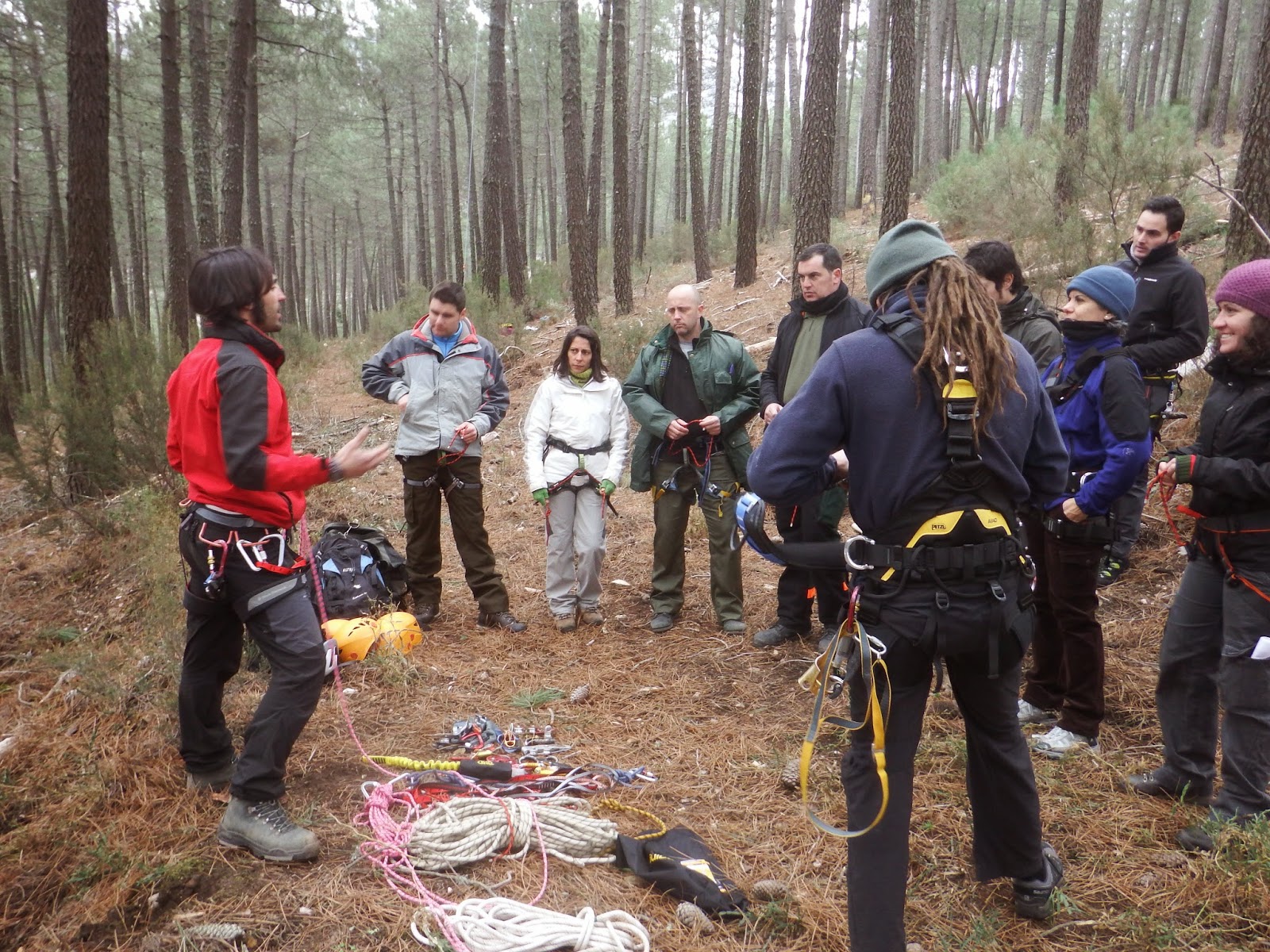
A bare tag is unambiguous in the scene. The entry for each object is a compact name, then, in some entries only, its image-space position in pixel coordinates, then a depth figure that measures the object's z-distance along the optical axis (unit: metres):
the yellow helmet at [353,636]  5.11
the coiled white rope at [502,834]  3.04
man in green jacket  5.48
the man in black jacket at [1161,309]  4.73
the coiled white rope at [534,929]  2.57
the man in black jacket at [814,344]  4.95
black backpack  5.61
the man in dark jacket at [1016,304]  4.00
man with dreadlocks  2.28
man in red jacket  2.98
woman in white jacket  5.65
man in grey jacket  5.54
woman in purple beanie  2.88
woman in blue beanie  3.32
